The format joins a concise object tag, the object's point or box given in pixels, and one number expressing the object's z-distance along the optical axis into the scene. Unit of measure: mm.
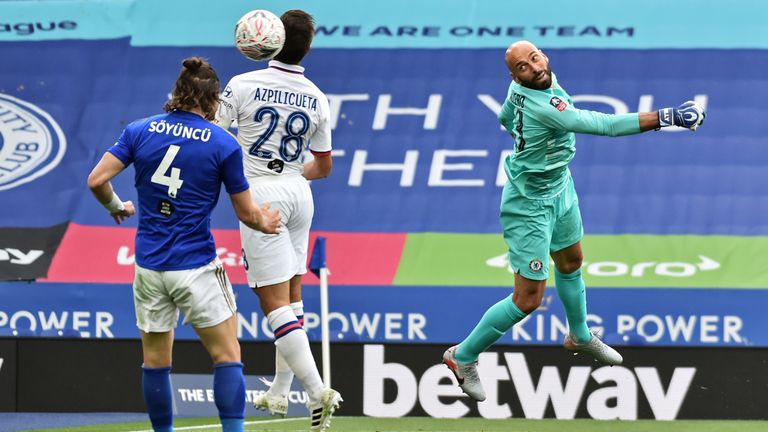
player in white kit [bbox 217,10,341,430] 13609
